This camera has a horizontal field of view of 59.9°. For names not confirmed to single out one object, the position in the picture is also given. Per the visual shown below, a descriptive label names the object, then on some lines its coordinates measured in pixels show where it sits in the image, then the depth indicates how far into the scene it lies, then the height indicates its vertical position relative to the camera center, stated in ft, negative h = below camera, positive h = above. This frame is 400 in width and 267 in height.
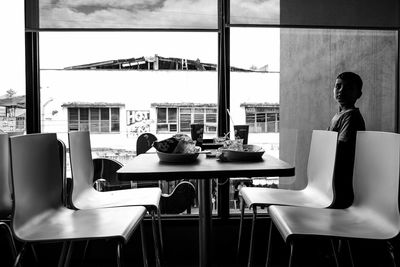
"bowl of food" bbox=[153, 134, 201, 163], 4.99 -0.43
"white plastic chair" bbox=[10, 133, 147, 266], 4.38 -1.35
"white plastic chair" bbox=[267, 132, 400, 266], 4.55 -1.37
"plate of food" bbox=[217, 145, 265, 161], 5.08 -0.52
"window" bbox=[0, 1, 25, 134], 8.79 +1.18
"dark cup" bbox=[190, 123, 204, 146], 7.13 -0.26
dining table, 4.03 -0.62
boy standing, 7.08 -0.20
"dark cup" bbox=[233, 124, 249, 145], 6.67 -0.25
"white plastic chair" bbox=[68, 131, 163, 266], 6.15 -1.43
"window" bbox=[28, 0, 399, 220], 8.75 +1.47
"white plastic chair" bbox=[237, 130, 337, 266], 6.15 -1.36
